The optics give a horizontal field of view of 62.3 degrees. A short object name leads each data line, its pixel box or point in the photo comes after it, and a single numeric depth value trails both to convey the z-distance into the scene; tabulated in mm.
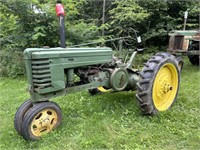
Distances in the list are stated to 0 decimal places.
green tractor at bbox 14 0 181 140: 1881
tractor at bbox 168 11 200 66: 4390
